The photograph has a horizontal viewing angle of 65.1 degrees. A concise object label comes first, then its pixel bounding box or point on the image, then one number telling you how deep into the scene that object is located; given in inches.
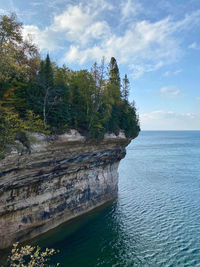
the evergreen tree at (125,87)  1346.8
